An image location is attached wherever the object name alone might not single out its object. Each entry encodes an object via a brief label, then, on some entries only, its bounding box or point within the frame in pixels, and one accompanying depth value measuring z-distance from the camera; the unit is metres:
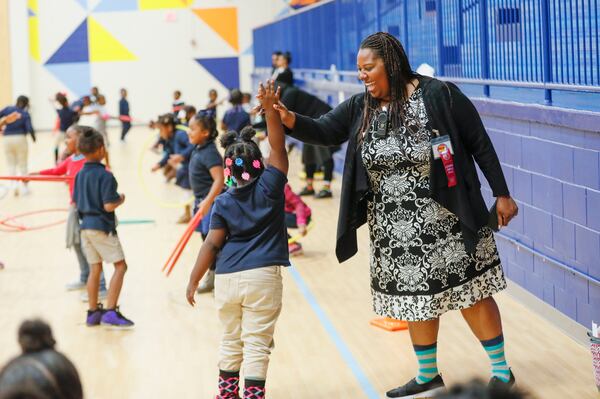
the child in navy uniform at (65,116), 19.03
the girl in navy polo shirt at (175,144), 13.21
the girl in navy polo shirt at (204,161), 8.23
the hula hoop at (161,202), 13.59
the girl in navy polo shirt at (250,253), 5.30
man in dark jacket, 13.82
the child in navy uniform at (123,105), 29.31
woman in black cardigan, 5.09
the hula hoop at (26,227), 12.59
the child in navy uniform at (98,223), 7.69
